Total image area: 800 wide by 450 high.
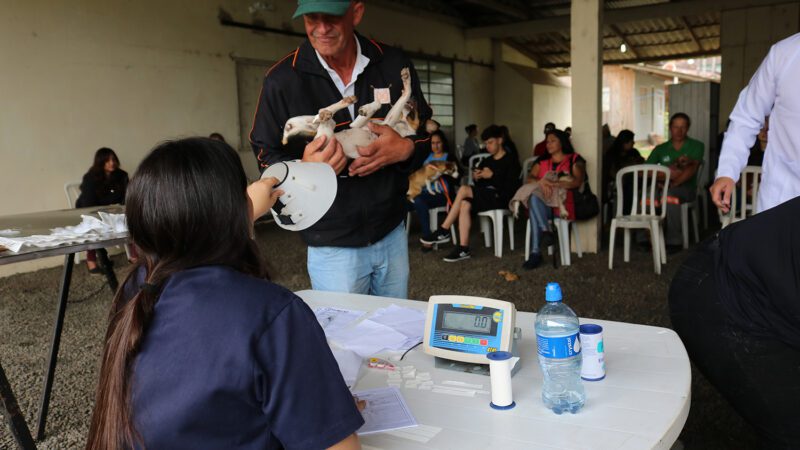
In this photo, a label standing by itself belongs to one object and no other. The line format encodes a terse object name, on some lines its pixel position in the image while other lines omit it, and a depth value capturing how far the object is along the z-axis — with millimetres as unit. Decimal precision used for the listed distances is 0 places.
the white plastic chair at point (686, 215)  5688
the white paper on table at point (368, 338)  1573
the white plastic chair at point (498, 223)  5695
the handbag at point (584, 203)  5355
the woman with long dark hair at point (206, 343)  876
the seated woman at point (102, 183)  5656
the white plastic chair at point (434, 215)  6352
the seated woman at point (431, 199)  6215
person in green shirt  5680
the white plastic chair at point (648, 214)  4902
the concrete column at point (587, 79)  5457
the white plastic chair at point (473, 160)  6922
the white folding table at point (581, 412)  1071
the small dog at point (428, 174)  6211
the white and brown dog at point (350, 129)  1761
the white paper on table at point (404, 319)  1657
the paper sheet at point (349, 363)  1400
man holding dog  1837
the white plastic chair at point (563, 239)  5305
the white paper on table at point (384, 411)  1169
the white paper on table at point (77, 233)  2123
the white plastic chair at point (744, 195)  4582
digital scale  1367
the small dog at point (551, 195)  5305
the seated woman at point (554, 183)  5270
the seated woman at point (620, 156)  6938
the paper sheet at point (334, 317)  1748
